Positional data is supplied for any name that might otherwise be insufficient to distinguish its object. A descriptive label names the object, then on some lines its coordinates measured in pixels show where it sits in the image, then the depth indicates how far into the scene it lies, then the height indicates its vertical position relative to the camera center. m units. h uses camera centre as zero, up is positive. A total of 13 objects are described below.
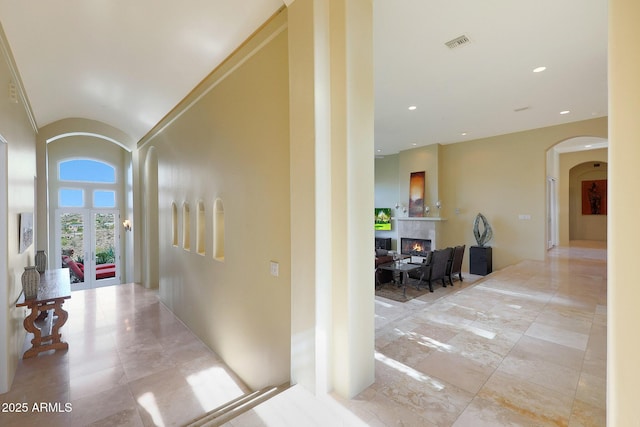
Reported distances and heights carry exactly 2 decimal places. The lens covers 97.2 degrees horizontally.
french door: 8.68 -0.99
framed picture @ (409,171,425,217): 8.65 +0.49
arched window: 8.65 +0.98
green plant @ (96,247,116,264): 9.33 -1.41
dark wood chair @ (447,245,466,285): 6.75 -1.34
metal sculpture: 7.57 -0.60
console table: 3.69 -1.32
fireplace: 8.57 -1.15
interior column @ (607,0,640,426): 0.93 -0.03
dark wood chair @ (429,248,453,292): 6.13 -1.24
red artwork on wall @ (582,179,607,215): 10.59 +0.38
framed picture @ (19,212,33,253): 3.60 -0.21
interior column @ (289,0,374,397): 1.92 +0.16
